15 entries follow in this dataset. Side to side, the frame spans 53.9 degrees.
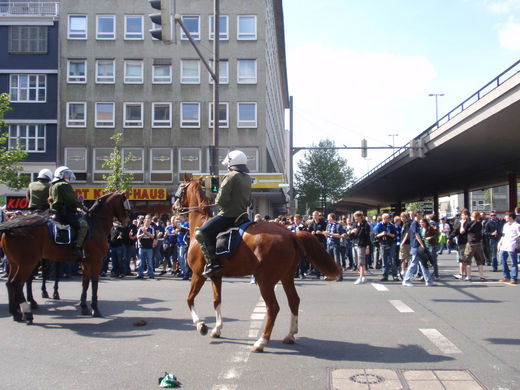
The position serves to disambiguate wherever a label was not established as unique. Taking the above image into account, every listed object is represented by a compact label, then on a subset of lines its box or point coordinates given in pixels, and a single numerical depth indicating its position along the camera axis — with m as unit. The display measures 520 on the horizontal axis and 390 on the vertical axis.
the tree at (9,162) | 29.27
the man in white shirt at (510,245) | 14.52
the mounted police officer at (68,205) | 8.86
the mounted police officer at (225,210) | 7.18
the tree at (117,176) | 32.16
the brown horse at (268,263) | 6.78
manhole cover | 5.32
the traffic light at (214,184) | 12.09
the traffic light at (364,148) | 28.75
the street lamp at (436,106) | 71.62
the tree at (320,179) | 58.44
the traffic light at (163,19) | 10.73
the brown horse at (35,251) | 8.57
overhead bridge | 23.72
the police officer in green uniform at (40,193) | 9.55
